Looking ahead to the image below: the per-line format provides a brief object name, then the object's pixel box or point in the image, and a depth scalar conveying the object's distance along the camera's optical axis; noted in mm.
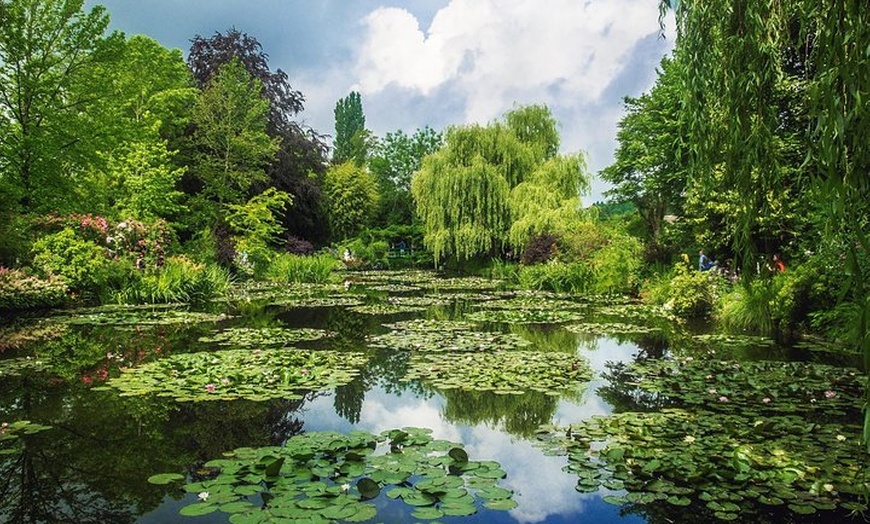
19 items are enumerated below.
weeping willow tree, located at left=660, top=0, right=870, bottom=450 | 2229
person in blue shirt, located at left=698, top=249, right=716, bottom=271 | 12866
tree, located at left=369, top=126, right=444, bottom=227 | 40469
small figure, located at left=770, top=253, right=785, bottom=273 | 9998
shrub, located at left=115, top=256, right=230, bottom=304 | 12336
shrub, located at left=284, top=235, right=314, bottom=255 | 22359
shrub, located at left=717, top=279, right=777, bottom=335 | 9070
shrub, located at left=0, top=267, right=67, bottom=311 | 10227
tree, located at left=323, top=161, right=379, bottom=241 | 33750
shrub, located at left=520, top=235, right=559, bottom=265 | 18684
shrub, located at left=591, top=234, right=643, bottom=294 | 15367
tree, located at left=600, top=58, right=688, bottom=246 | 15688
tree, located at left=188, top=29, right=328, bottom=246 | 24234
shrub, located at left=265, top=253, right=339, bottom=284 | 19641
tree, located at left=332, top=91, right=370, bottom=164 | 54062
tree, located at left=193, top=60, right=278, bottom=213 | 19956
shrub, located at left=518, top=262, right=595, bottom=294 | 16266
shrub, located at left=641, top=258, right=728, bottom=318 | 11203
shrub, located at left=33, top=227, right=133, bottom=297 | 11211
